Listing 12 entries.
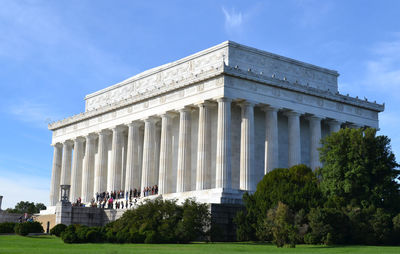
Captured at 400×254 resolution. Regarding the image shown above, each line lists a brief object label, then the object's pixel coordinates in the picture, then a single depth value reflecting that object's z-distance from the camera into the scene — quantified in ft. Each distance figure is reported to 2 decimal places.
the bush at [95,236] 146.25
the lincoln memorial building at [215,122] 212.64
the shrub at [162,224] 148.25
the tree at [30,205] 422.33
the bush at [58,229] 170.50
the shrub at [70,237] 141.69
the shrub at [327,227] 146.72
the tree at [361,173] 164.04
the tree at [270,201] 159.64
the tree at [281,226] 139.64
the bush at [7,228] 183.16
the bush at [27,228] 174.29
